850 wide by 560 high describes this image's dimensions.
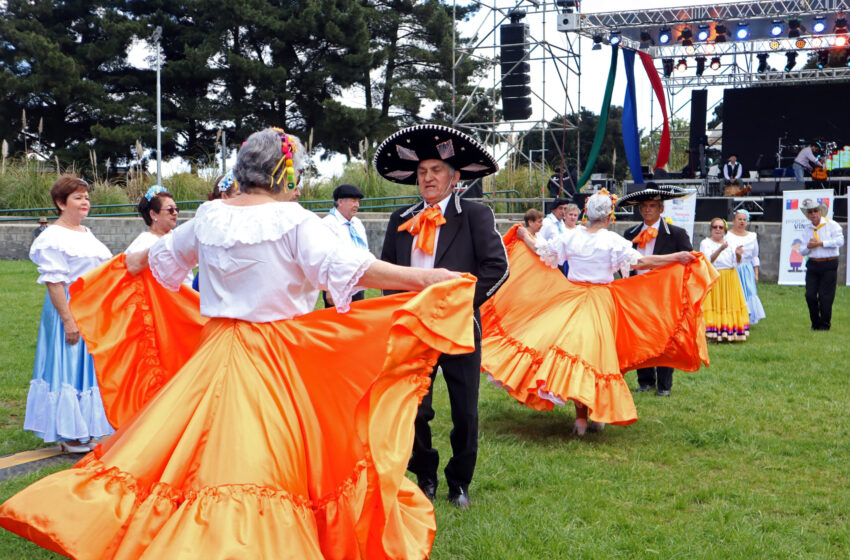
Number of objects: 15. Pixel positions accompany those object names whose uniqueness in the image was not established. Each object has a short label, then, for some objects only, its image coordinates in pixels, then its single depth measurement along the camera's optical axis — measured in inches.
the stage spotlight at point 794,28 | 776.9
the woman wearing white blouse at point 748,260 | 499.2
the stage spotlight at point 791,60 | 871.7
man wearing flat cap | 391.5
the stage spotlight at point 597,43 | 838.5
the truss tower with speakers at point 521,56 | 767.1
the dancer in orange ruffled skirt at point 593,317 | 253.6
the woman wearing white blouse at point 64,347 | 228.1
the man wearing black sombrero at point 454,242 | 191.9
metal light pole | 850.8
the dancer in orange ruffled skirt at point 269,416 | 115.4
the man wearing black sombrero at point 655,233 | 313.6
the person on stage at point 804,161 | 888.9
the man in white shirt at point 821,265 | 492.7
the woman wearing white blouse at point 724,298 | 467.2
